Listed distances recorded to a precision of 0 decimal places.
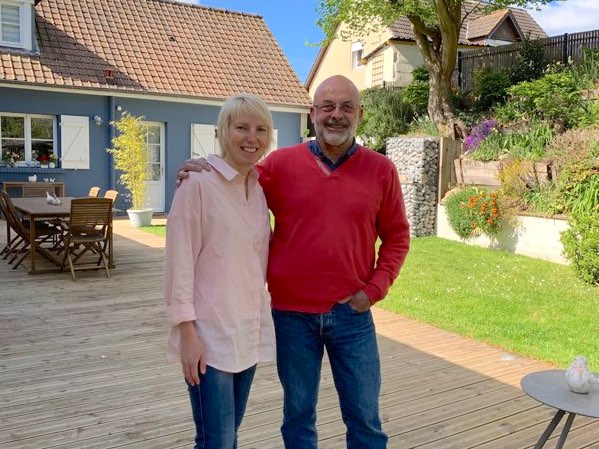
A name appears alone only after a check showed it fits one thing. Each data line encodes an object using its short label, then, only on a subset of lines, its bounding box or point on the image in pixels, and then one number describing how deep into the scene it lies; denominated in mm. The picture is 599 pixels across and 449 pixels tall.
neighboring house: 22266
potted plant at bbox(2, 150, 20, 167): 12785
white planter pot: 12266
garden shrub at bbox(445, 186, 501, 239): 9633
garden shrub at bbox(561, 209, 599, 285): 6727
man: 2312
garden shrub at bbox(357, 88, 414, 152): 15234
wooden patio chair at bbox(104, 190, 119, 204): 8920
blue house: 13195
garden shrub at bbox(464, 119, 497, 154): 11227
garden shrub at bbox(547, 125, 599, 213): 8086
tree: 12531
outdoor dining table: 7426
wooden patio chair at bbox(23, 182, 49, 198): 11249
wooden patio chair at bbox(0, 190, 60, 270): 7988
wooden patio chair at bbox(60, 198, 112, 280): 7227
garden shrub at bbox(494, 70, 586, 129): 10547
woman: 1975
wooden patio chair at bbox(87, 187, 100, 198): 10055
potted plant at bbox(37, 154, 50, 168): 13133
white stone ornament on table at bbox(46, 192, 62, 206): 8308
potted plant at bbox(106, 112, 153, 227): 12062
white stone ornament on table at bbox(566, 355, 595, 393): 2500
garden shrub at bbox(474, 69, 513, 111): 12844
